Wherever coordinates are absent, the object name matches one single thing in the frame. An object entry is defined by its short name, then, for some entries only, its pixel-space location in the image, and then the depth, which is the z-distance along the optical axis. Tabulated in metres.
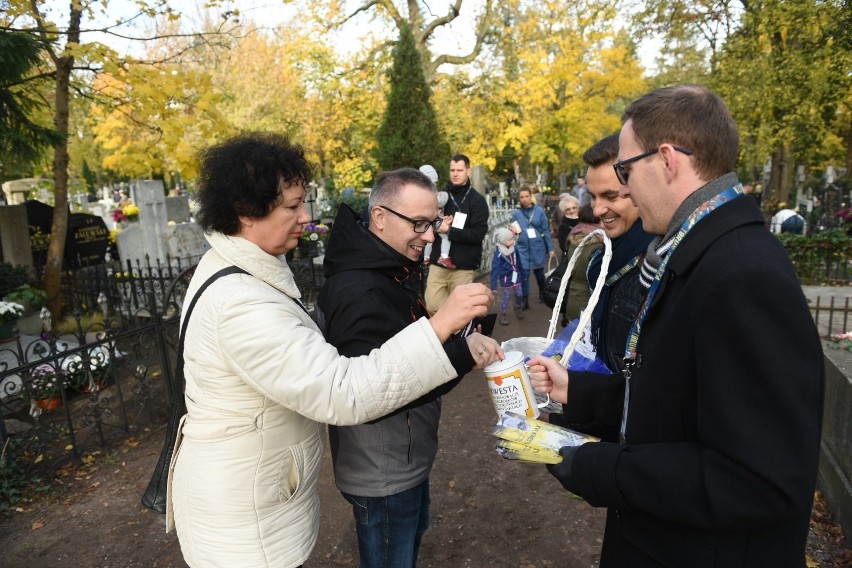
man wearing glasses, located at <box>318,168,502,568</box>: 1.98
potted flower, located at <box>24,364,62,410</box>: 4.71
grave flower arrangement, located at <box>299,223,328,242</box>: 10.91
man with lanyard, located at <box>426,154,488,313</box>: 6.75
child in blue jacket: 8.12
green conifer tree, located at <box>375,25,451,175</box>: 11.89
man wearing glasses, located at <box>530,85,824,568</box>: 1.09
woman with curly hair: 1.57
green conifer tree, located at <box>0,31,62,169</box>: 5.59
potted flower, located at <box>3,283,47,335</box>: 7.43
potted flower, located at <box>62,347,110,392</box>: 5.20
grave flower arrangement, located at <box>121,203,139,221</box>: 15.95
